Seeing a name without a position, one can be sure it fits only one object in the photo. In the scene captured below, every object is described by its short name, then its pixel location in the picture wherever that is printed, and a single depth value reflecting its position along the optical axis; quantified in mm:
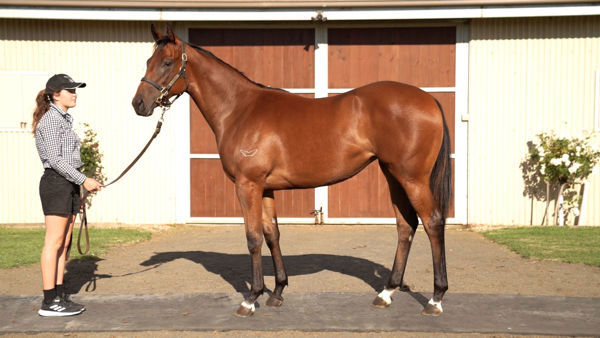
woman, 4902
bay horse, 5051
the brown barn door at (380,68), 9945
